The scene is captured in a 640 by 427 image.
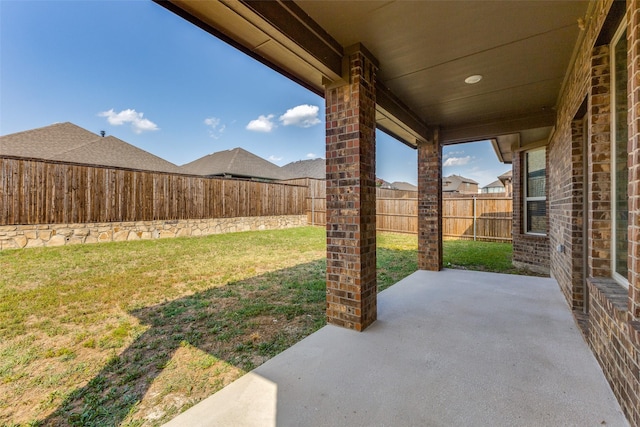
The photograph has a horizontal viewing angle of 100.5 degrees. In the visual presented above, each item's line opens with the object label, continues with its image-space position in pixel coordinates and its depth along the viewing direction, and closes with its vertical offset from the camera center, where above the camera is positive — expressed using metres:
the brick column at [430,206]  5.05 +0.14
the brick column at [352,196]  2.67 +0.19
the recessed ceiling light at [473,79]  3.22 +1.66
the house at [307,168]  27.98 +5.01
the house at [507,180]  16.03 +2.15
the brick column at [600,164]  2.14 +0.41
